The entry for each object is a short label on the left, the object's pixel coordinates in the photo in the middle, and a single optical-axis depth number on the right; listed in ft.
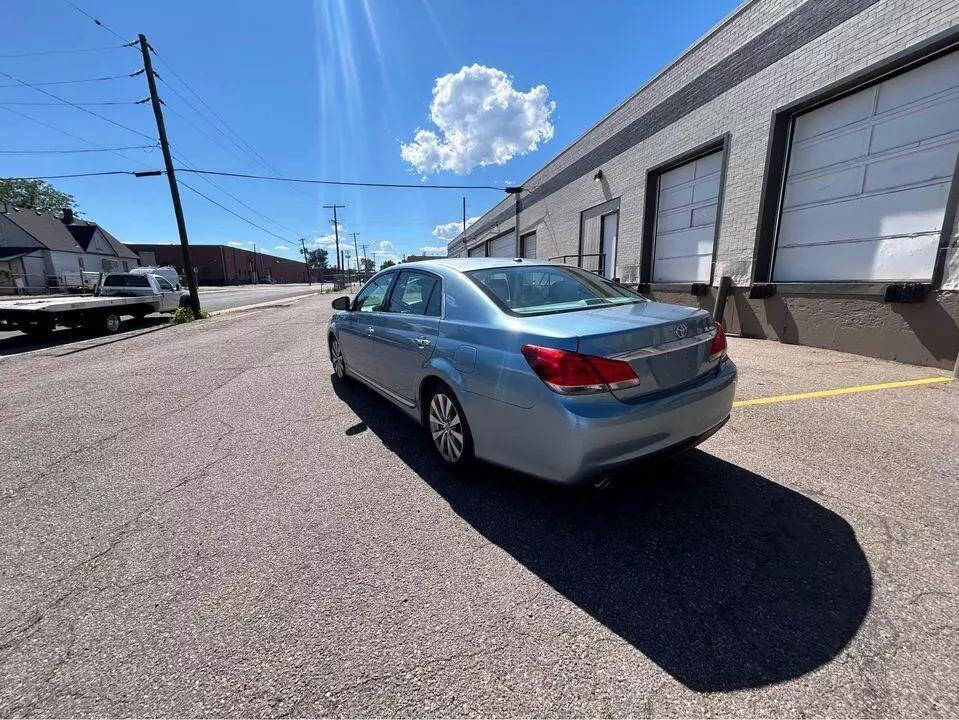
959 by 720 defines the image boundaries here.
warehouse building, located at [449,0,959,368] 19.19
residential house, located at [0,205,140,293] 114.32
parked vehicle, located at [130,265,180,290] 89.06
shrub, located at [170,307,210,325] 47.93
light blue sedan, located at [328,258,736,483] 7.19
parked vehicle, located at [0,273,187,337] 30.91
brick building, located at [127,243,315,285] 224.53
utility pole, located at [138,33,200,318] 51.01
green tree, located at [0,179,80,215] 185.74
